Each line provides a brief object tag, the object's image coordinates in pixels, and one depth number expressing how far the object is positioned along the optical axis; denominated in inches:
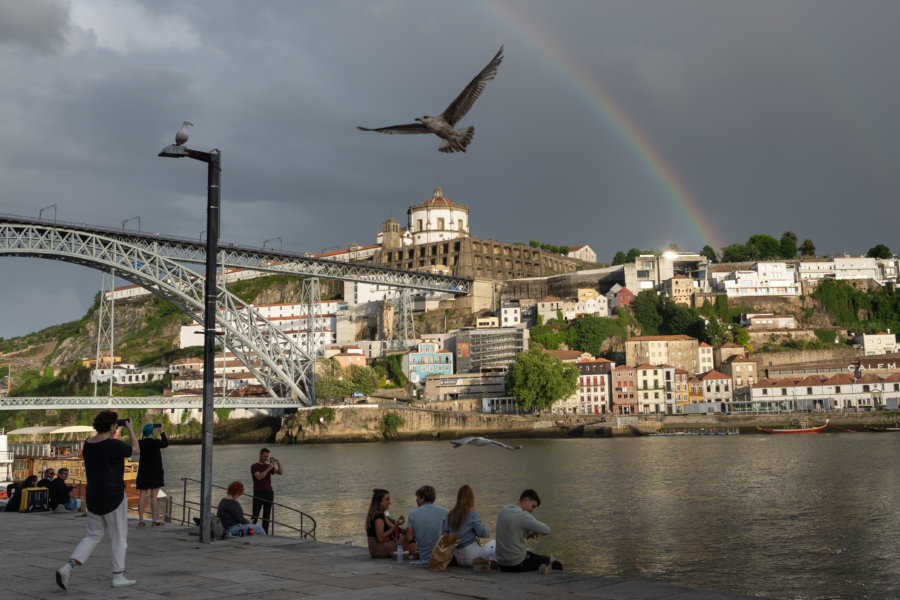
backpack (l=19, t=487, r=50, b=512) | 586.2
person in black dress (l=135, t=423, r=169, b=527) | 430.7
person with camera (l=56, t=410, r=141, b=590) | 305.4
